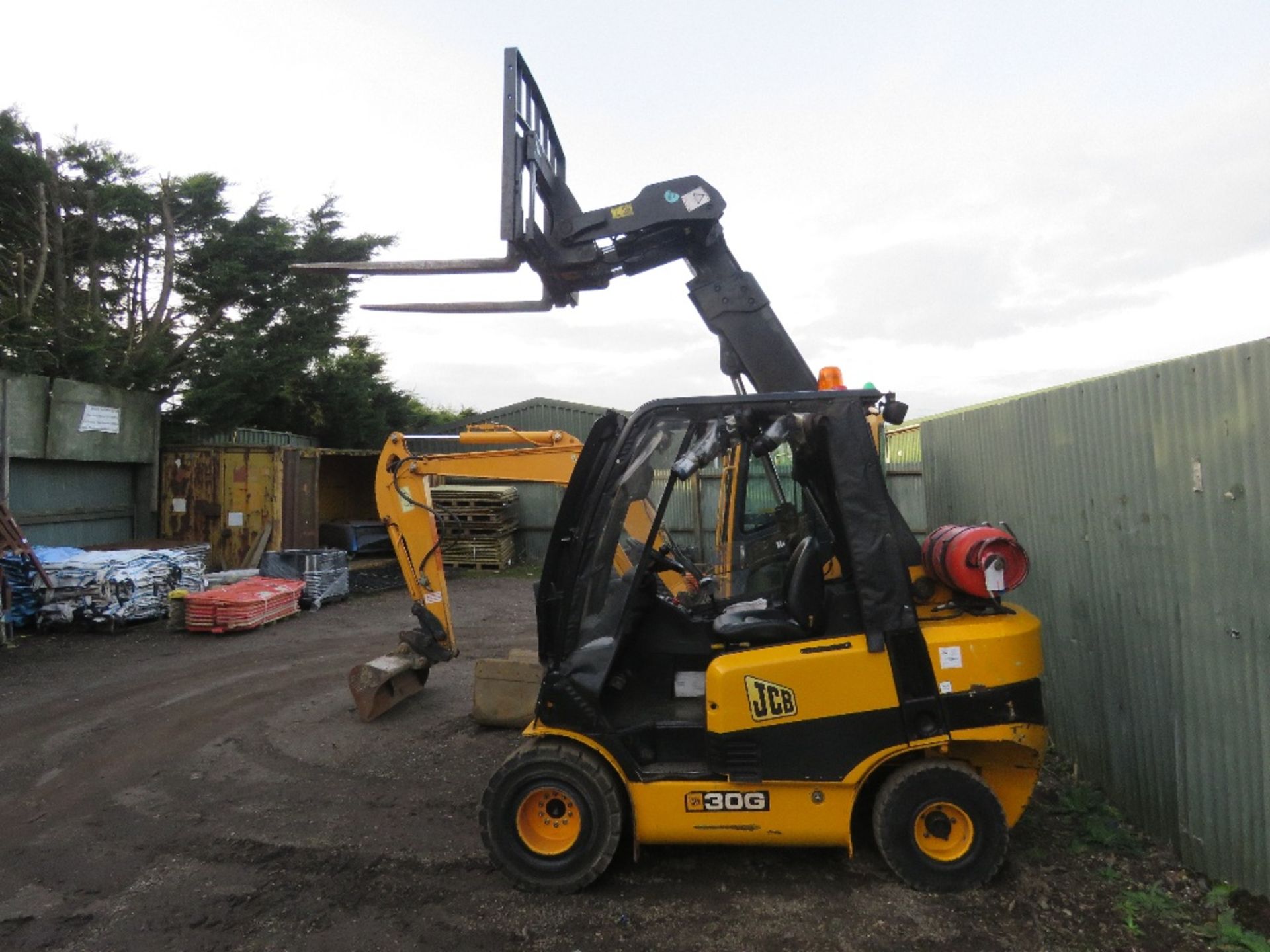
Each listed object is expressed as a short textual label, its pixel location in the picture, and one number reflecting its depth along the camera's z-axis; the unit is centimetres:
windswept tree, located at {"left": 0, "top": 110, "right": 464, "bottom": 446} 1441
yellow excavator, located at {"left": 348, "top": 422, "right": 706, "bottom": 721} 601
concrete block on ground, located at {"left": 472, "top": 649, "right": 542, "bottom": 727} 642
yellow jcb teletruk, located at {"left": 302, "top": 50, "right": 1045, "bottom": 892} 383
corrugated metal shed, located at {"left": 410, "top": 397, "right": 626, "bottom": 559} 1806
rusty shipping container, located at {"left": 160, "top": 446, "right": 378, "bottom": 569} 1417
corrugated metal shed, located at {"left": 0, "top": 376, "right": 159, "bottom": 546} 1165
